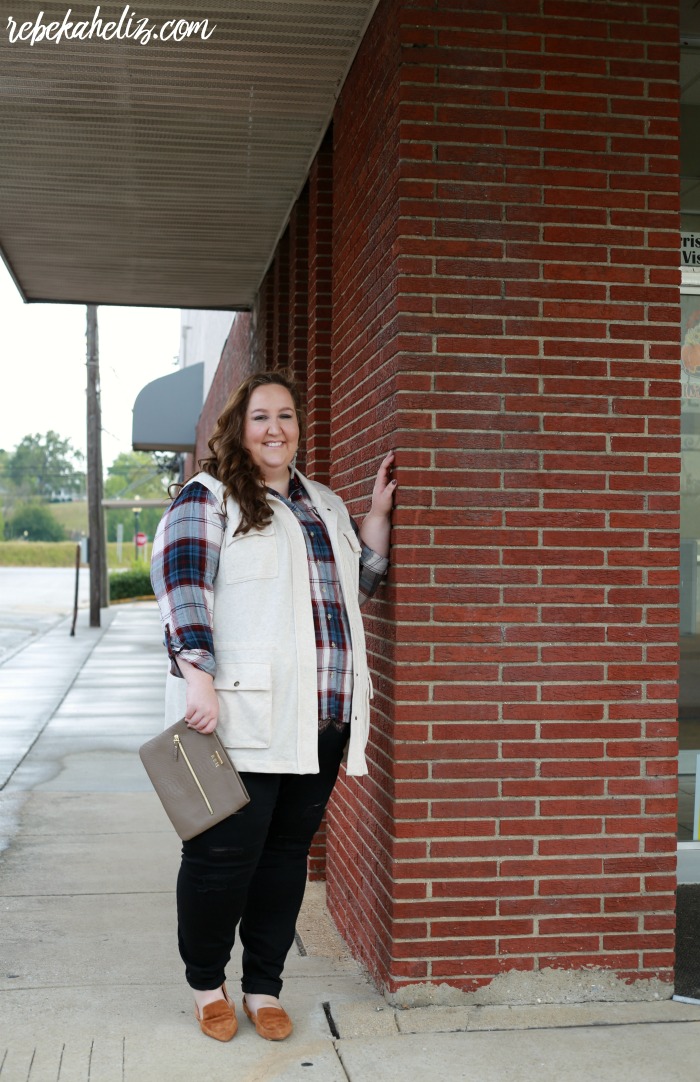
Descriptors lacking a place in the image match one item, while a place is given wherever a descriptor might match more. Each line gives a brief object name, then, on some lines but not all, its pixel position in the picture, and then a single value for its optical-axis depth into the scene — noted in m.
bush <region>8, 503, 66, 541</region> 123.00
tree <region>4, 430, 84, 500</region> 133.12
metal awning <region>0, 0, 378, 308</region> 4.83
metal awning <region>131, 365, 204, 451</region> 19.78
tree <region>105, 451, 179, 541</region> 106.44
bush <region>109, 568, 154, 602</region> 39.38
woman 3.64
